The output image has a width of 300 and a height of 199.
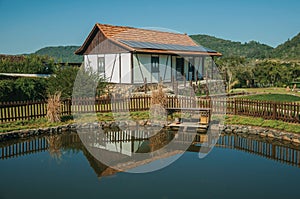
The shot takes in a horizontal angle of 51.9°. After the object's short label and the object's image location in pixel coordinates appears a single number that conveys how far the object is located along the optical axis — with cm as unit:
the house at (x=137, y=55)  2077
